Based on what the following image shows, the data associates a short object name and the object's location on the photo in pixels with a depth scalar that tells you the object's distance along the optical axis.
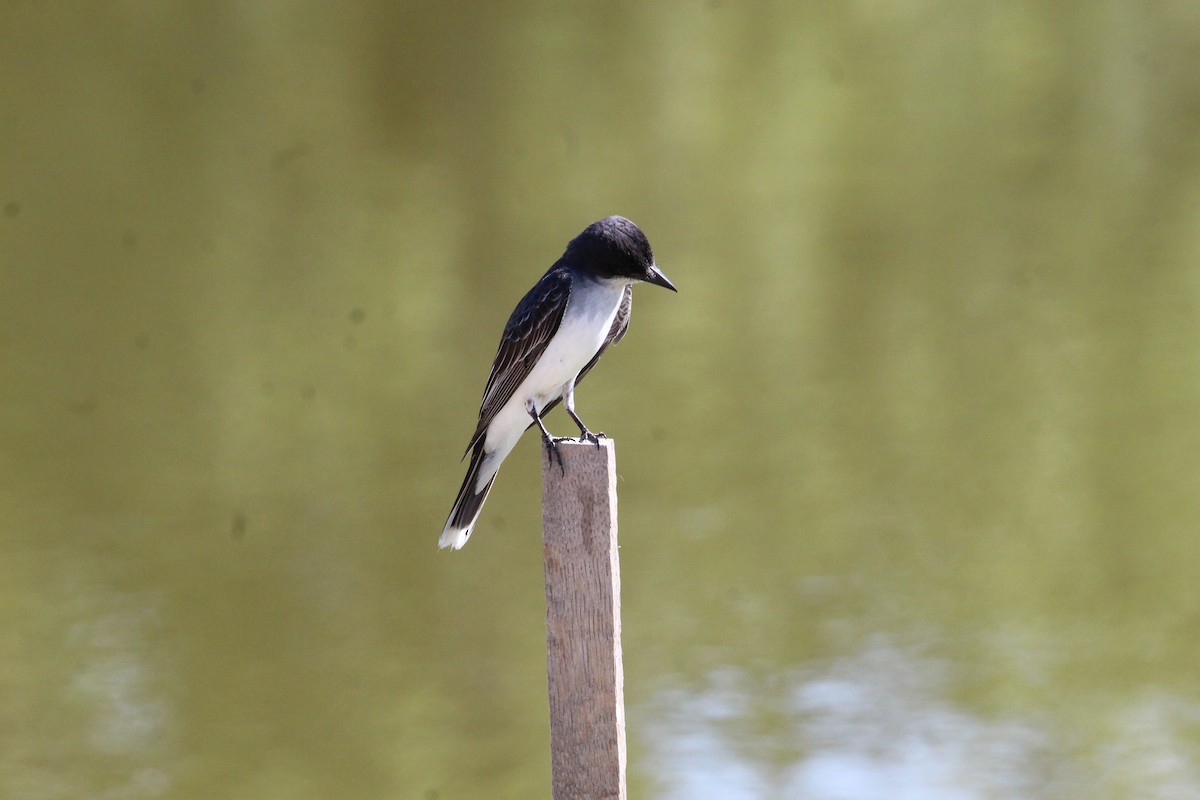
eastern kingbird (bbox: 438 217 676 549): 8.14
